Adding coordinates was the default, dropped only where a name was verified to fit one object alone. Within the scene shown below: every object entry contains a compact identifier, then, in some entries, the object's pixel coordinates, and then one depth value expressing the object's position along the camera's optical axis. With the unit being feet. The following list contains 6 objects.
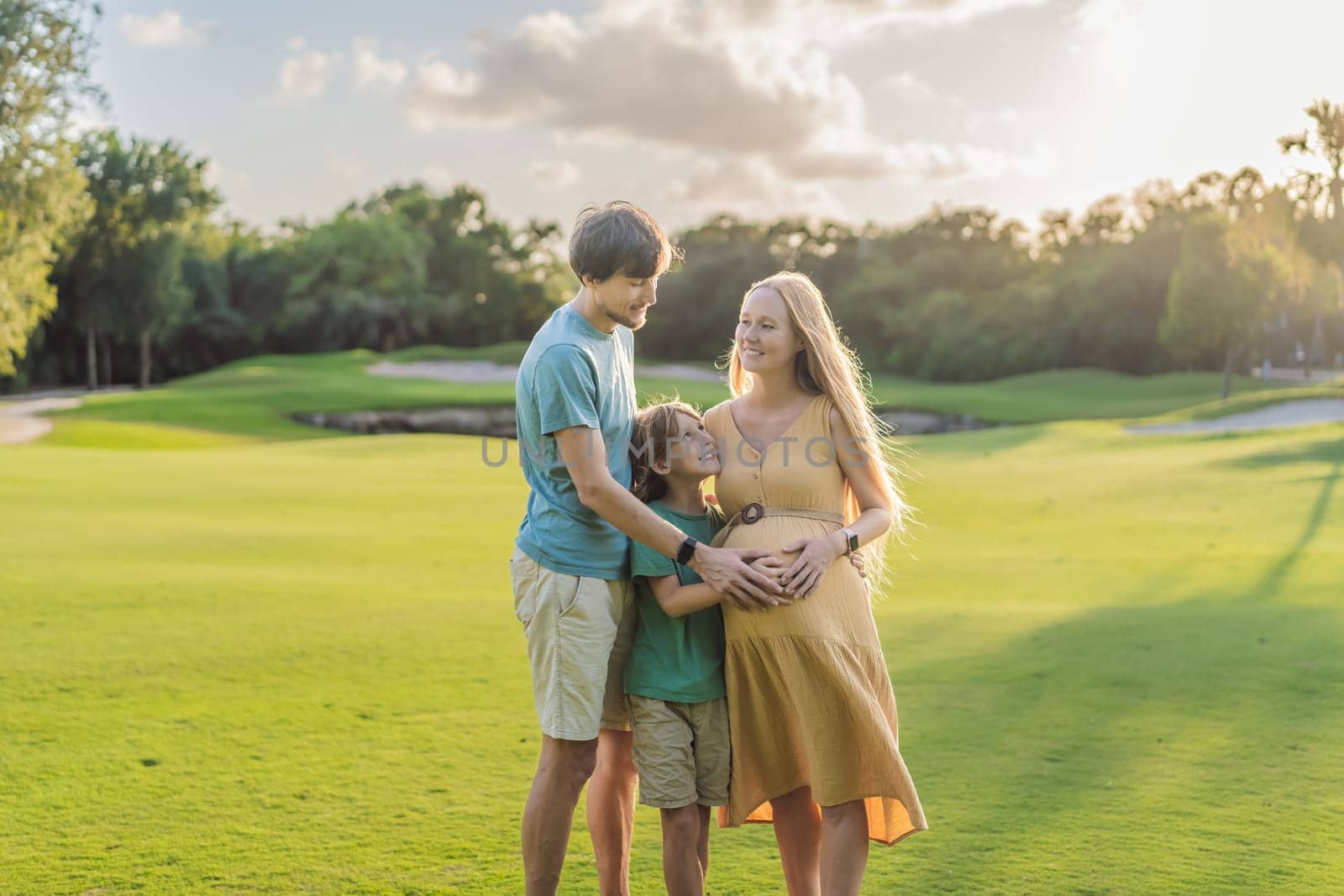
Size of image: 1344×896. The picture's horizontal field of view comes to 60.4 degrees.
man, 10.59
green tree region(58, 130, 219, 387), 154.71
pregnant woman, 10.98
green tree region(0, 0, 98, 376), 97.30
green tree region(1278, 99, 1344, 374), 84.58
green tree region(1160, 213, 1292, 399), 119.55
